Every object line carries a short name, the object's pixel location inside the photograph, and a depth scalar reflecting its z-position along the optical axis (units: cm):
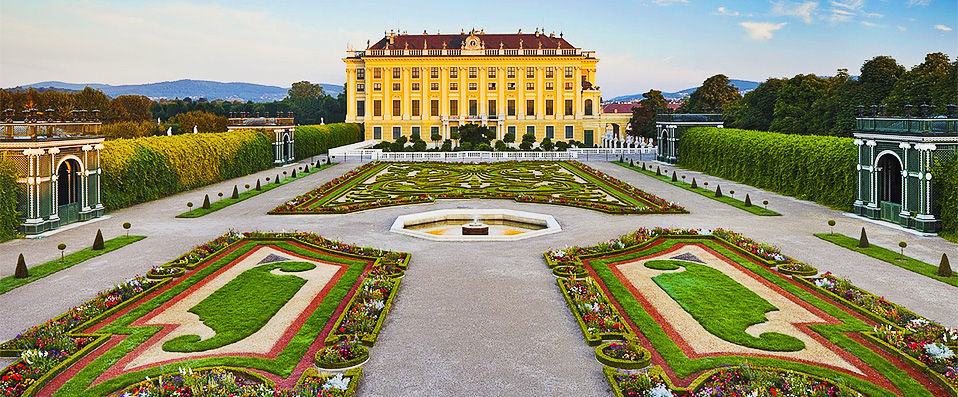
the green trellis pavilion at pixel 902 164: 2375
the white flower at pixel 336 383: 1035
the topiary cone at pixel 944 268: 1731
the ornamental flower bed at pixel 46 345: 1071
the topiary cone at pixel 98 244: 2119
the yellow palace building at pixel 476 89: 9038
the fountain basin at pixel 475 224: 2400
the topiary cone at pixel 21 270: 1747
